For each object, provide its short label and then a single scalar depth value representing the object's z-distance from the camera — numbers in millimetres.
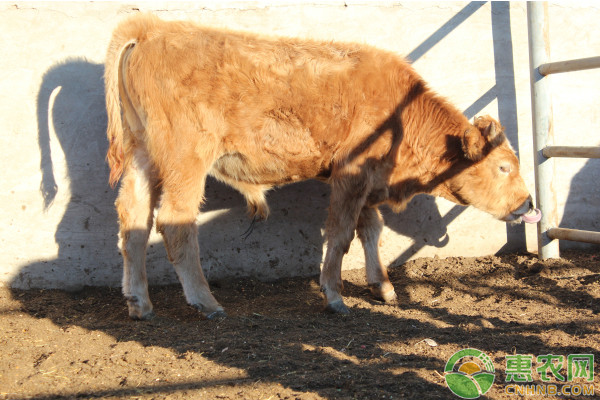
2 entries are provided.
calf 4652
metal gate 5832
